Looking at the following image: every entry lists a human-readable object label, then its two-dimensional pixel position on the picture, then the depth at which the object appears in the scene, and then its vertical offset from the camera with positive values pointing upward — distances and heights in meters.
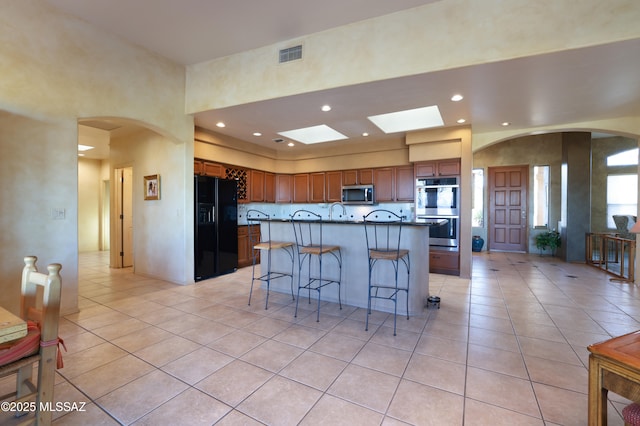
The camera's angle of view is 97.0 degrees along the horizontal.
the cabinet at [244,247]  5.97 -0.81
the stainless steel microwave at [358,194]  6.25 +0.36
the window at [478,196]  8.23 +0.43
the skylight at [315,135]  5.95 +1.62
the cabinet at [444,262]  5.20 -0.97
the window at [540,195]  7.62 +0.43
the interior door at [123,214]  5.96 -0.11
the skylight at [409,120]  4.87 +1.63
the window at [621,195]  7.03 +0.41
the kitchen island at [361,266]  3.30 -0.71
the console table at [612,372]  1.09 -0.65
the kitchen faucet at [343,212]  6.77 -0.05
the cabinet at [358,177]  6.36 +0.76
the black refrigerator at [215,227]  4.85 -0.32
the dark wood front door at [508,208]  7.77 +0.08
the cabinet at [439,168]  5.21 +0.81
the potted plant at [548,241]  7.03 -0.75
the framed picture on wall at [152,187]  4.87 +0.38
